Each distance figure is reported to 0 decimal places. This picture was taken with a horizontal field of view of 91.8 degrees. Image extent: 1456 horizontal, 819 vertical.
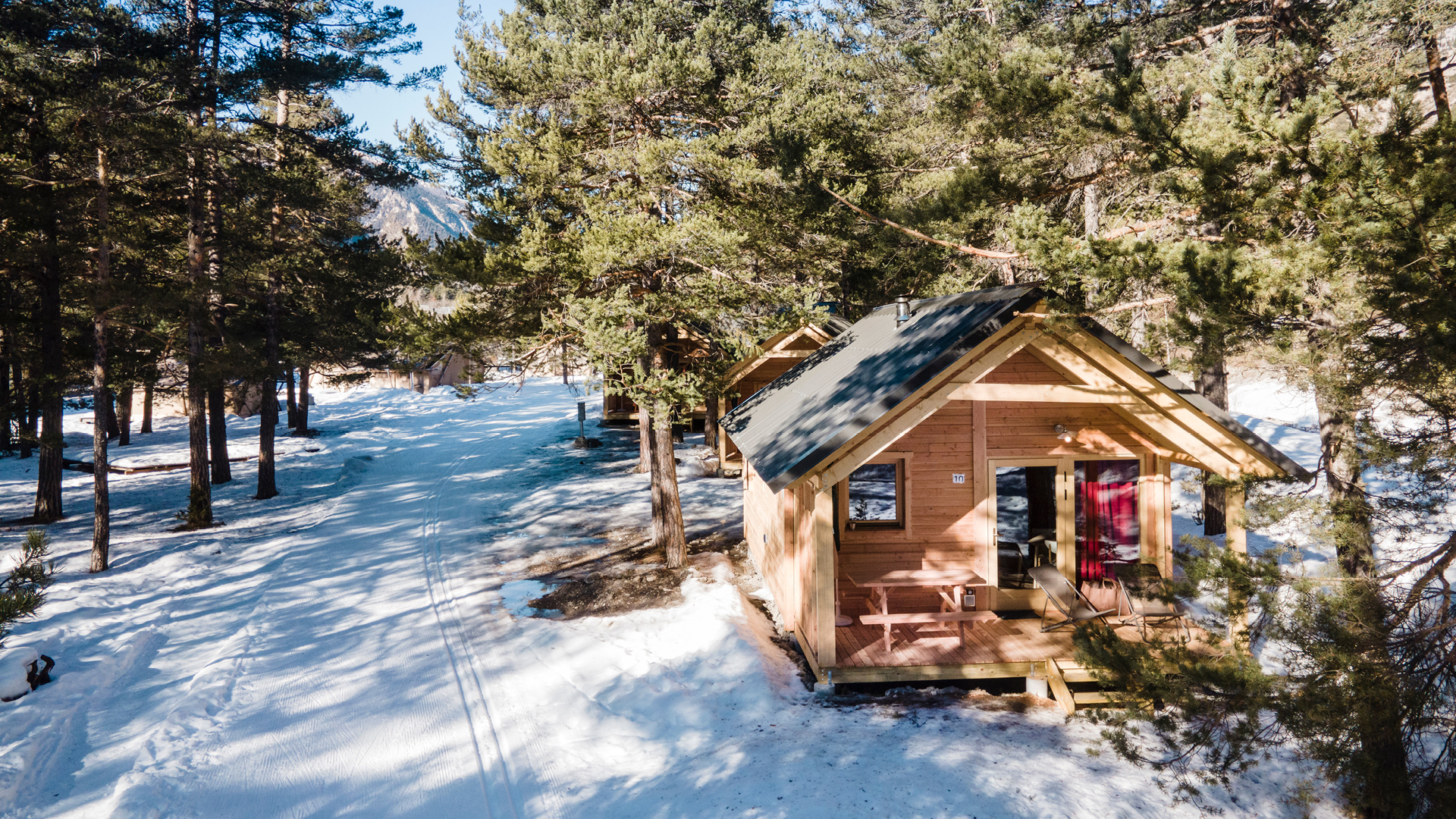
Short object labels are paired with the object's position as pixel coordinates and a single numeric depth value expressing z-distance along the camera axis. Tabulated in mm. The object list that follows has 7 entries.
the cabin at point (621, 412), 27638
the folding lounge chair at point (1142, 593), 7871
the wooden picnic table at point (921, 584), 7449
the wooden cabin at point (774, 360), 17297
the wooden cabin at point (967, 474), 6988
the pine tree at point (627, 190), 10156
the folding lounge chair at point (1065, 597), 7695
